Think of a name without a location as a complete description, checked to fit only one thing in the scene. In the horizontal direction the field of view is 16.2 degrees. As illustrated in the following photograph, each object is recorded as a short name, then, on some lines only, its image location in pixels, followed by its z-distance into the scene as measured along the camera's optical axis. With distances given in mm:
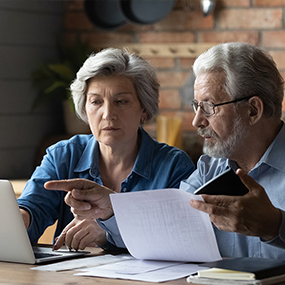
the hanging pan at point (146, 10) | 3210
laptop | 2041
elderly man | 2189
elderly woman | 2416
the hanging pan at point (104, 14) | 3294
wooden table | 1917
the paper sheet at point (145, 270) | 1937
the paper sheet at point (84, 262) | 2012
